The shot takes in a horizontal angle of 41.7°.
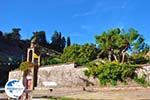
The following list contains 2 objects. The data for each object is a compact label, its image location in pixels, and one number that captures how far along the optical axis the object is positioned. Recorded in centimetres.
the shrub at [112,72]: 1810
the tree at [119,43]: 2486
